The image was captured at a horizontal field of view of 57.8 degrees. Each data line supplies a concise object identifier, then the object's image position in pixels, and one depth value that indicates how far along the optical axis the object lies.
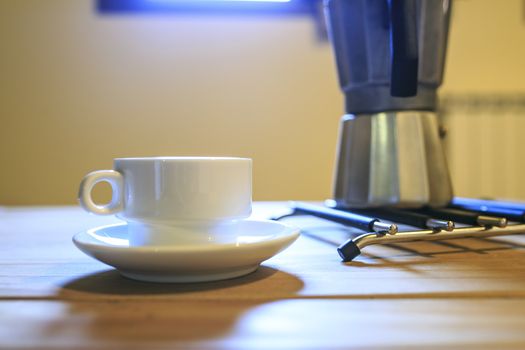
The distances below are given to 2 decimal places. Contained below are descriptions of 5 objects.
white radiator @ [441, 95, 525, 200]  1.70
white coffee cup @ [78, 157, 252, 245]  0.36
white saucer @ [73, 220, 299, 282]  0.30
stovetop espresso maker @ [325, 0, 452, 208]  0.63
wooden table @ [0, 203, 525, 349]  0.22
